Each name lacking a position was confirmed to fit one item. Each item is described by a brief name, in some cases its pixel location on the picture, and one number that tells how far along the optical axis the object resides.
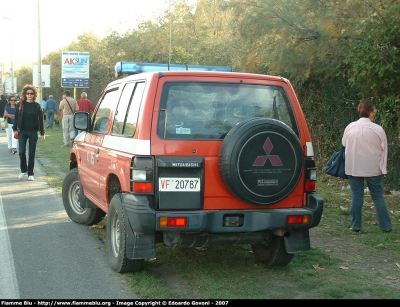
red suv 5.37
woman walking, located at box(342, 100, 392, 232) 7.98
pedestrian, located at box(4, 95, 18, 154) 17.94
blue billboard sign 28.24
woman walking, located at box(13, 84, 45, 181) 12.41
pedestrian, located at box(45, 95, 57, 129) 31.33
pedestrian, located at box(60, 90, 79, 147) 19.94
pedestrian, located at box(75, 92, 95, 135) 19.23
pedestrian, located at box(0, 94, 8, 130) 26.50
